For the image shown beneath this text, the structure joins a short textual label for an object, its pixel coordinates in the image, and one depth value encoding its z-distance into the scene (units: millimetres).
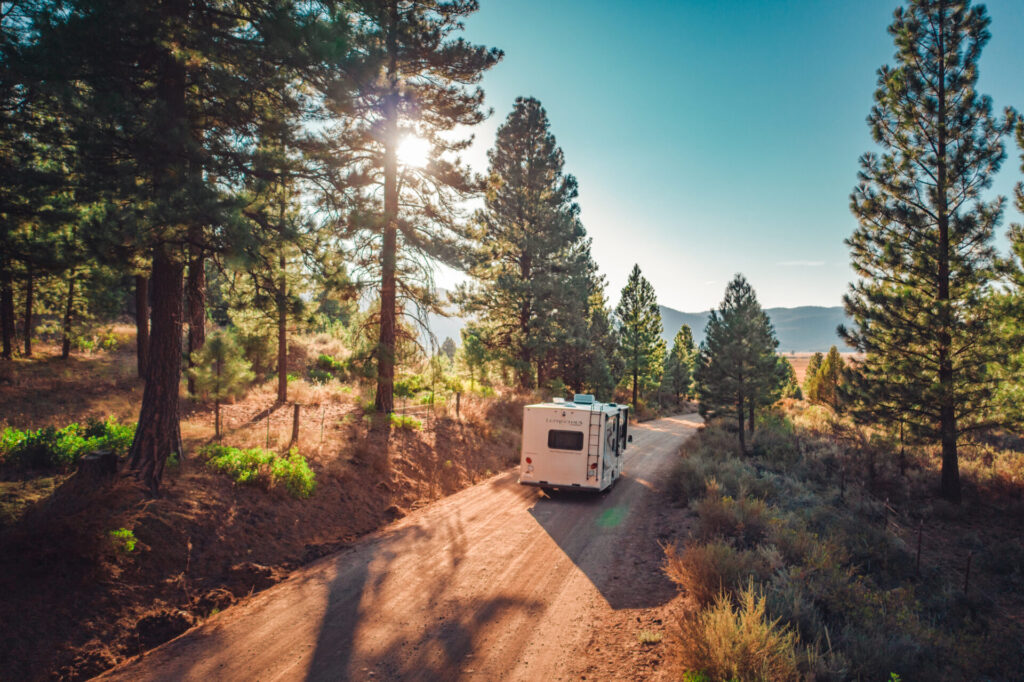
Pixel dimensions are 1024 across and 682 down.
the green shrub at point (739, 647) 4695
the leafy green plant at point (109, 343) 28727
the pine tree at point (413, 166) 13445
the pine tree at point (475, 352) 27156
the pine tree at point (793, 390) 75650
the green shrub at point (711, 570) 6703
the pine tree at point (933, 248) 16125
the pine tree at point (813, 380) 57081
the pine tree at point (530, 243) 26703
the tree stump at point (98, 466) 6832
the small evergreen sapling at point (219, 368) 11863
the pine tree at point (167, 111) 6820
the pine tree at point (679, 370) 66188
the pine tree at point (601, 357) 33188
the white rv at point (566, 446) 13109
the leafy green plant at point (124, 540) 6203
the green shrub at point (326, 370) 26281
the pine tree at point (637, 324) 48031
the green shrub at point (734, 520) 9320
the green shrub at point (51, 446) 7914
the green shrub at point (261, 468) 9086
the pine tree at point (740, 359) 26219
